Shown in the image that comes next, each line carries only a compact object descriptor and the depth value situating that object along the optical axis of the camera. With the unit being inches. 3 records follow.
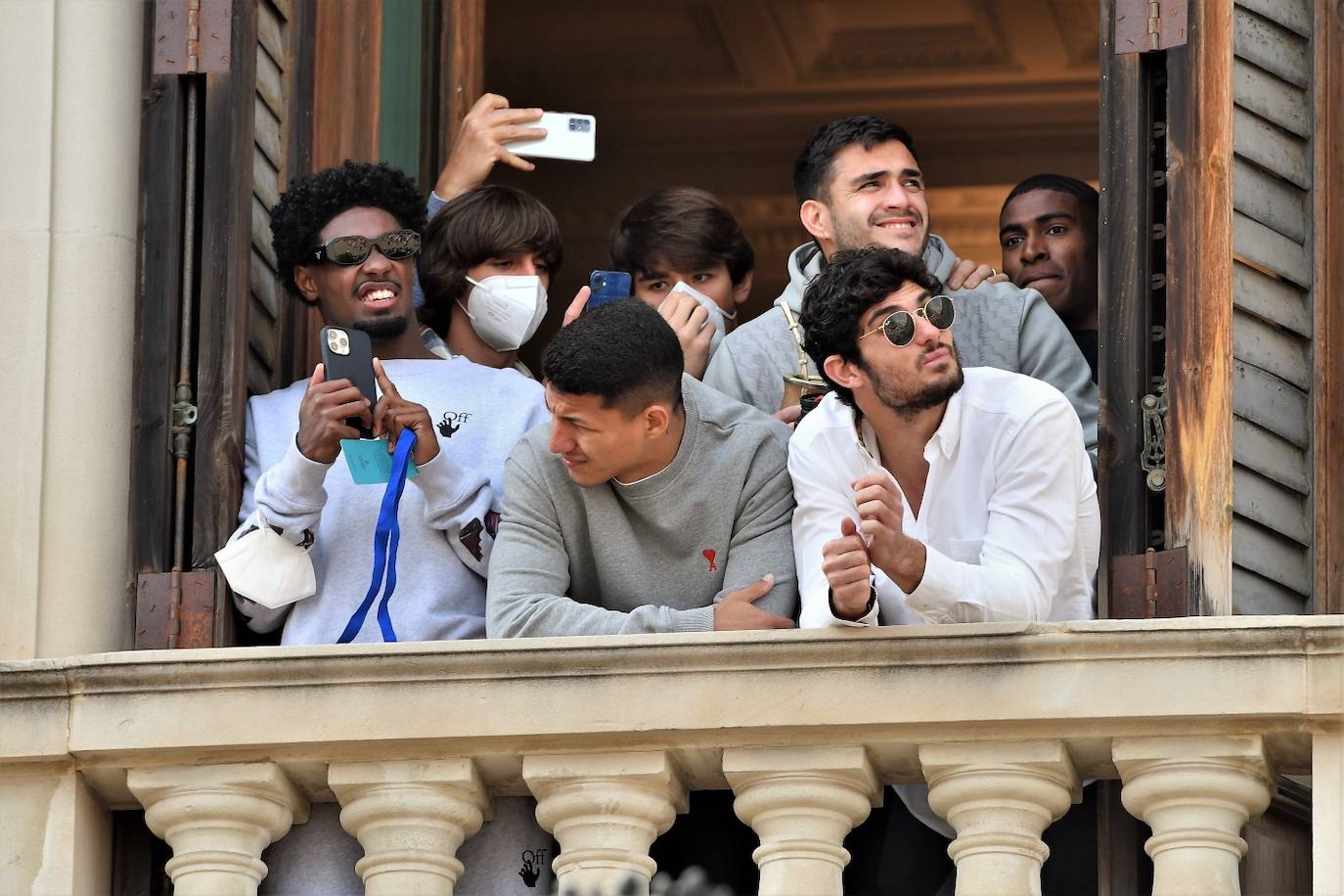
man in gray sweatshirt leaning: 422.9
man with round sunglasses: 405.4
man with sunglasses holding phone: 420.5
